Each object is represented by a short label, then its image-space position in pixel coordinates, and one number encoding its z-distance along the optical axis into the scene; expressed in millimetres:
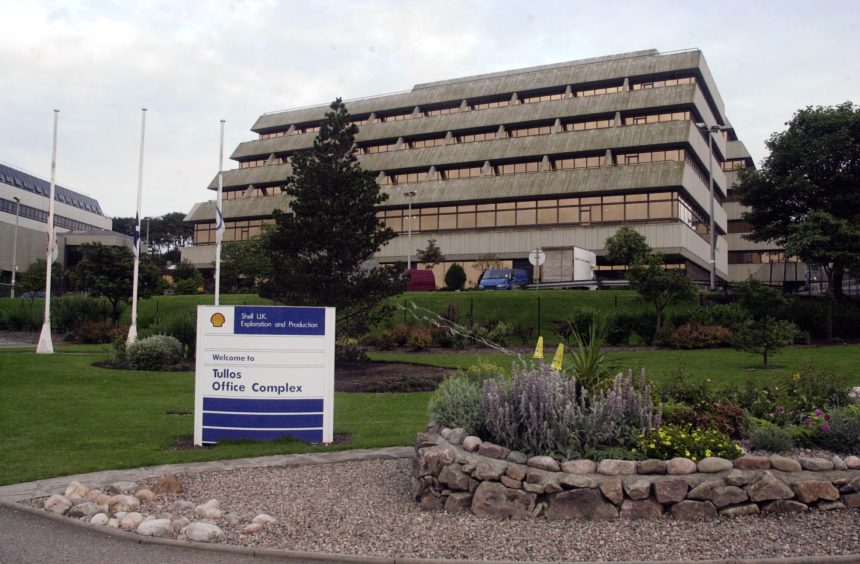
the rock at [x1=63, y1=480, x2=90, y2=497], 7137
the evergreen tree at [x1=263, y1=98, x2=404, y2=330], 21078
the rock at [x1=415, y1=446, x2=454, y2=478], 7004
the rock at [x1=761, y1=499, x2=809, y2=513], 6379
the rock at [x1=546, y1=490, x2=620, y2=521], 6387
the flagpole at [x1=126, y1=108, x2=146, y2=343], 25028
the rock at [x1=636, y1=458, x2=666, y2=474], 6535
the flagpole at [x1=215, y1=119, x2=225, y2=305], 26984
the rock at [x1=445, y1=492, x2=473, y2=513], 6773
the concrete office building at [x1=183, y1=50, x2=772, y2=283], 52438
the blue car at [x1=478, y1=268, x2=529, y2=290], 42562
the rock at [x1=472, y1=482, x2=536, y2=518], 6547
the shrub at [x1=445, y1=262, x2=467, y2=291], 47509
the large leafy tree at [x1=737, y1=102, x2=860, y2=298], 34906
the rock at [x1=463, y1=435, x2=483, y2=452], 7195
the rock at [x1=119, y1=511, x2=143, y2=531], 6340
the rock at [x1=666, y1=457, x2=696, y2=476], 6508
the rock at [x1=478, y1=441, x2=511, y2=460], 7000
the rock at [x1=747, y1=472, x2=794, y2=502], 6383
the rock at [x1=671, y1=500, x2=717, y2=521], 6332
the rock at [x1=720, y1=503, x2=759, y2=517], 6348
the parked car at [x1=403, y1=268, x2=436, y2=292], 44531
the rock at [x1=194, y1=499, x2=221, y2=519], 6574
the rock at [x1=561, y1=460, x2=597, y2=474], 6617
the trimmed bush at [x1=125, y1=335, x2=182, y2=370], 21344
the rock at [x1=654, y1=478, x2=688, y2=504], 6367
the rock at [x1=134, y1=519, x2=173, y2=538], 6160
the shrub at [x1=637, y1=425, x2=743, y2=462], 6820
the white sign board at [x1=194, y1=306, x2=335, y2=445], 9945
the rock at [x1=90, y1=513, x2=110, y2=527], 6414
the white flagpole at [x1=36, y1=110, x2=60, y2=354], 25344
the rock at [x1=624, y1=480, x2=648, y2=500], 6383
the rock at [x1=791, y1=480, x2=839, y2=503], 6406
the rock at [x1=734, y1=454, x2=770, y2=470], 6614
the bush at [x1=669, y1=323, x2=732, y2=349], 24797
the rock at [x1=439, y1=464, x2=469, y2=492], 6855
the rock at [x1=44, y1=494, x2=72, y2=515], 6781
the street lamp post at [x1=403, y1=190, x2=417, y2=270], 56594
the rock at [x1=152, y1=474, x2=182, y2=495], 7438
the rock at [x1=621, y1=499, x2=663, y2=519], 6367
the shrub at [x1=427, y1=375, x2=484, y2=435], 7855
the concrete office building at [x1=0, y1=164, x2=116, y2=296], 81875
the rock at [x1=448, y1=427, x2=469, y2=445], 7477
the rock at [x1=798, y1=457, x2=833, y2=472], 6605
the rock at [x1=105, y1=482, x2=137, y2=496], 7340
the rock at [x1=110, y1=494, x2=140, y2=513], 6820
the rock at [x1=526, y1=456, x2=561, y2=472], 6695
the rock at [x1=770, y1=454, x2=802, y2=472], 6605
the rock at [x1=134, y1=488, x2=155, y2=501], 7133
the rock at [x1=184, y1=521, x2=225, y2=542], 6016
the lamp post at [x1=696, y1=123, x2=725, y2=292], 38931
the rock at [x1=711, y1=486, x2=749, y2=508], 6371
